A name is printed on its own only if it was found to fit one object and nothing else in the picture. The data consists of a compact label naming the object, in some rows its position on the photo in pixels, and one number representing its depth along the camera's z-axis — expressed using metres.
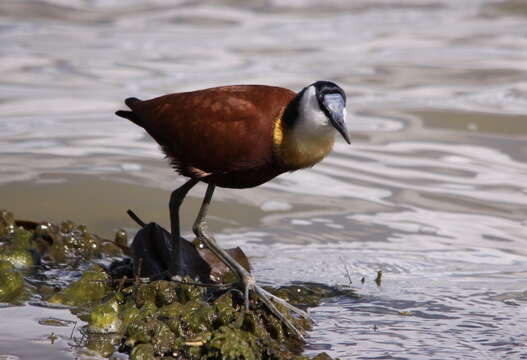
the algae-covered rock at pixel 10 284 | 9.44
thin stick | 10.08
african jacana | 8.93
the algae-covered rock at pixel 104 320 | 8.56
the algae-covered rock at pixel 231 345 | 7.91
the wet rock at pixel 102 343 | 8.26
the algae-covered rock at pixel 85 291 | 9.40
